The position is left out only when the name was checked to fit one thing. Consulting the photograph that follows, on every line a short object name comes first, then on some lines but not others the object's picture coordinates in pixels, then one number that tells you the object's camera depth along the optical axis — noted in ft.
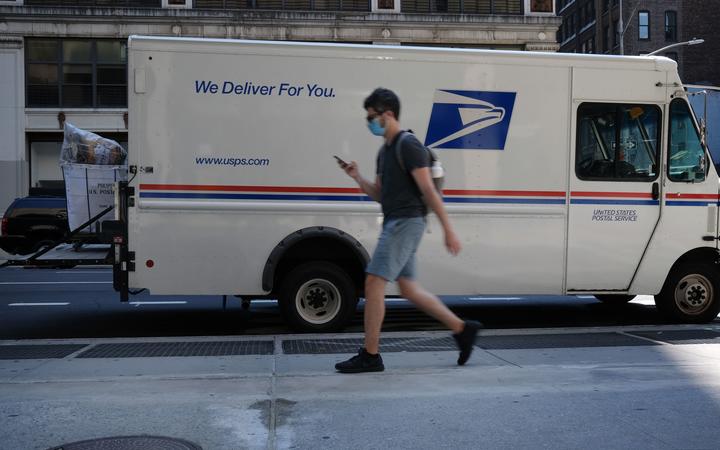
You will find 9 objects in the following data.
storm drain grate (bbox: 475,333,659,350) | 23.30
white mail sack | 27.17
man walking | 17.12
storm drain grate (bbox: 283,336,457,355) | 22.33
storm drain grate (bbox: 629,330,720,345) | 24.25
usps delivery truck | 25.63
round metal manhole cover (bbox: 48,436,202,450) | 12.96
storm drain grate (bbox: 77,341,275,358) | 21.95
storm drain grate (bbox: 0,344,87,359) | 21.85
